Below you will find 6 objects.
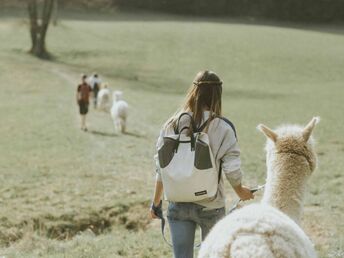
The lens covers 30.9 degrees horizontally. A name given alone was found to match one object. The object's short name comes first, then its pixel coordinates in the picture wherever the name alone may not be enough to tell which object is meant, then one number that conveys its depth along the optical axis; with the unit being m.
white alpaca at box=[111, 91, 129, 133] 19.23
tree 45.00
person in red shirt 19.51
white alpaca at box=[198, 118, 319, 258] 3.28
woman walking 4.30
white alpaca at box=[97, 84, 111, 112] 24.06
